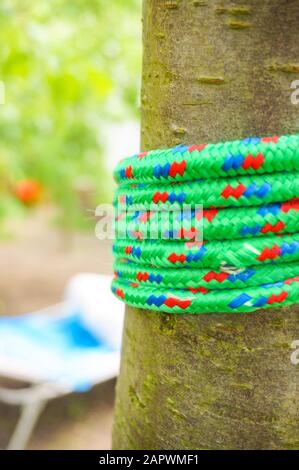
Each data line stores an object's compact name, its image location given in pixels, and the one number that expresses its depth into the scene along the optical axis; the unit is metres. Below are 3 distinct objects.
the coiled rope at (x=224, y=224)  0.29
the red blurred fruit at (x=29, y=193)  2.12
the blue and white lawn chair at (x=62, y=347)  1.16
